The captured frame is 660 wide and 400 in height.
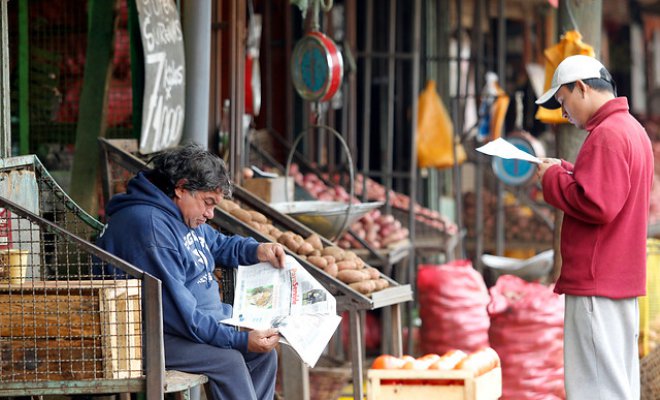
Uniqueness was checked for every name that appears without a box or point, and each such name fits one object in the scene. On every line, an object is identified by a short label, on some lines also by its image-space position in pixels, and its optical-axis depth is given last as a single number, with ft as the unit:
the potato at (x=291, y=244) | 36.06
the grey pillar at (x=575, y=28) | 46.57
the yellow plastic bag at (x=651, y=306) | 52.13
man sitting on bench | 28.99
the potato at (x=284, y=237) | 36.52
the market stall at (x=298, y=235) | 34.45
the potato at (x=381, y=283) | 36.06
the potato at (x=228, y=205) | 37.42
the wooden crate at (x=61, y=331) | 25.96
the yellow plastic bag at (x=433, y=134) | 67.56
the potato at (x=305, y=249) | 35.94
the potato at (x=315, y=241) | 36.99
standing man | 30.53
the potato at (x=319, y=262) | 35.14
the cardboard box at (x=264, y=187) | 44.62
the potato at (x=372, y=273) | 36.60
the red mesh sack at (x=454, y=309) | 51.21
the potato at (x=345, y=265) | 35.91
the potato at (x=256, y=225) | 36.83
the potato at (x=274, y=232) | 36.96
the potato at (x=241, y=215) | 37.06
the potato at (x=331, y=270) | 35.01
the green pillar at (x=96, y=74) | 41.83
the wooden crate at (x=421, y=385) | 31.86
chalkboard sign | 36.22
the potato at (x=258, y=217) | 37.81
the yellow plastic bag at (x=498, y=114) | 70.54
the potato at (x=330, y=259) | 35.55
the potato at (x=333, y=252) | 36.40
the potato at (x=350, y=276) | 35.14
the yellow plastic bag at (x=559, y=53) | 44.52
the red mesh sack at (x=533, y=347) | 42.34
